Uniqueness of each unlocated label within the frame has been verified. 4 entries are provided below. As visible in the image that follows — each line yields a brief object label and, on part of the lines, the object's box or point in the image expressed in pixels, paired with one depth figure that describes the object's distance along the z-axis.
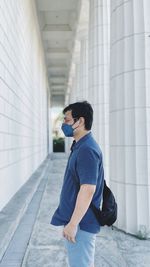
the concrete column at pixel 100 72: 8.84
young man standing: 1.99
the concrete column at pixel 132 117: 4.27
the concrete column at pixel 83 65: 15.63
